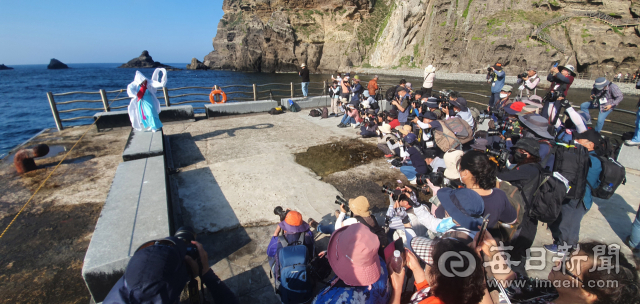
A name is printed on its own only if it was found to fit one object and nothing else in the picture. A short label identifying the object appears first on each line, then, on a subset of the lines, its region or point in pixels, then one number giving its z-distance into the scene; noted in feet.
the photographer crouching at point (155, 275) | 5.08
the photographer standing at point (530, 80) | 26.17
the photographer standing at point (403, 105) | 22.97
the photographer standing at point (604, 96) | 20.45
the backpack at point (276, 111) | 34.88
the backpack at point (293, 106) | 36.38
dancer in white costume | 21.63
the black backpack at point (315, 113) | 33.75
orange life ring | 36.41
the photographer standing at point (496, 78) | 27.71
